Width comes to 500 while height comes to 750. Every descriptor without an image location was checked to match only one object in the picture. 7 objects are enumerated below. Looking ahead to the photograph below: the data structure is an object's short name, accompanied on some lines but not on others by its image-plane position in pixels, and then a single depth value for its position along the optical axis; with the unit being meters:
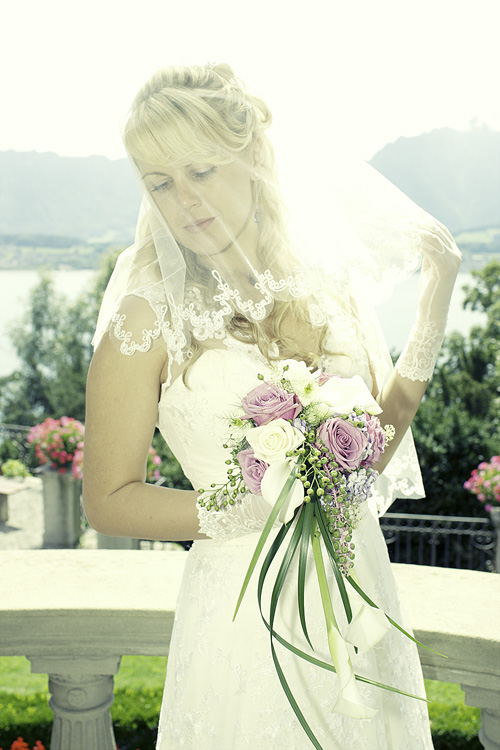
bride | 1.92
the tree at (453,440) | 13.54
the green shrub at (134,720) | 3.70
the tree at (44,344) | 43.78
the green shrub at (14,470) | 17.23
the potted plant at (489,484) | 9.22
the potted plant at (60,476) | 9.97
